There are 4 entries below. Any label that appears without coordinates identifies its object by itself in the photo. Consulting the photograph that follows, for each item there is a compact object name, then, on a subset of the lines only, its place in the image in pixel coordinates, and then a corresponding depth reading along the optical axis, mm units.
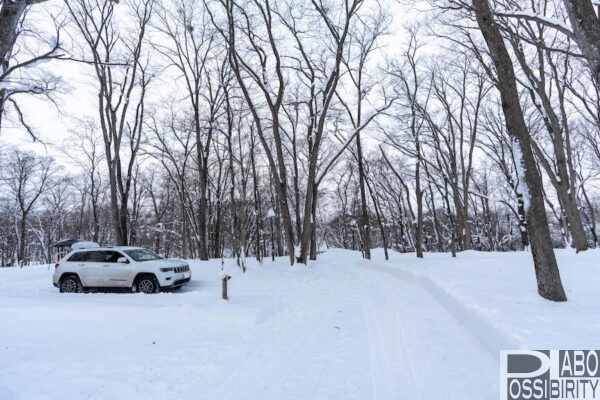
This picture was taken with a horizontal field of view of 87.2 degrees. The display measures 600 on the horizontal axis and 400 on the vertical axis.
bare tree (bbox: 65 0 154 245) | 16984
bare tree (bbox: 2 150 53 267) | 31062
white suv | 11008
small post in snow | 8913
